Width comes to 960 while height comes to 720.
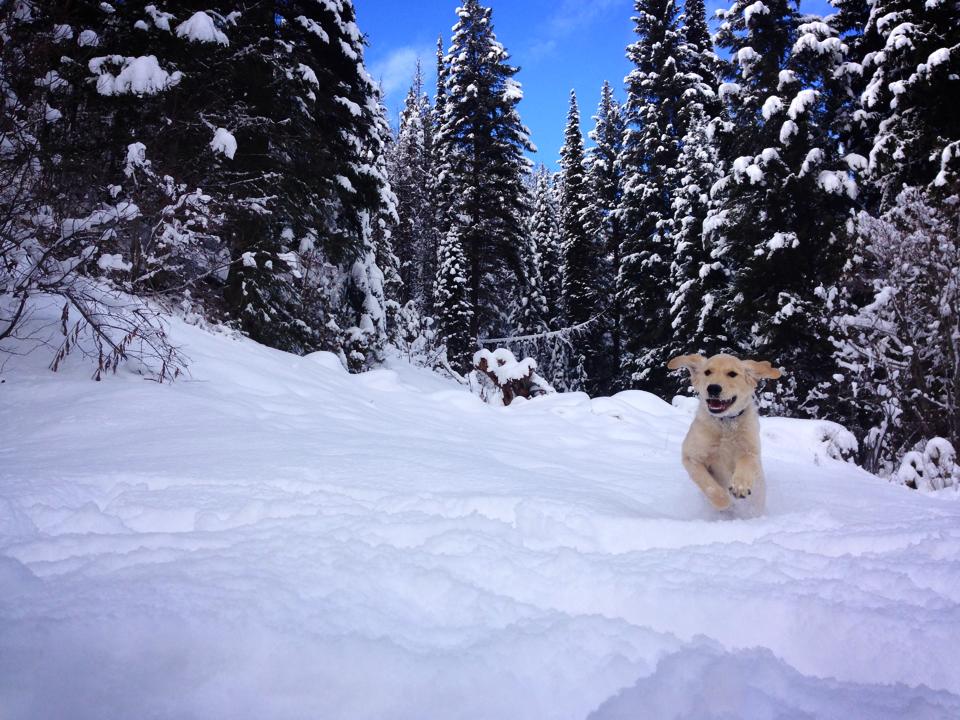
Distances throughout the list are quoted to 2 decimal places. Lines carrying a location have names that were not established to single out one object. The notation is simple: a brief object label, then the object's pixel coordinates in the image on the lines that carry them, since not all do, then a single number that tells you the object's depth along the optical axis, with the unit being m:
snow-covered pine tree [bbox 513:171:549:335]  23.61
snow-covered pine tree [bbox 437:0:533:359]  18.12
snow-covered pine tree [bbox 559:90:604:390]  24.02
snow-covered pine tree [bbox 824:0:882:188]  12.74
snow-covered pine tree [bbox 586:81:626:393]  23.52
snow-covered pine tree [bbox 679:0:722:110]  18.47
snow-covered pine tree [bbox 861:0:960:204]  10.90
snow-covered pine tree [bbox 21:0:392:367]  6.22
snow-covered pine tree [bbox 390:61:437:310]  28.12
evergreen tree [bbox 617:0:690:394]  18.91
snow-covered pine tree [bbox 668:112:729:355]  15.78
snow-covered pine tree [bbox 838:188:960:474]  7.34
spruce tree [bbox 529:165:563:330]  27.78
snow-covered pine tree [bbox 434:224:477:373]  19.05
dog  3.11
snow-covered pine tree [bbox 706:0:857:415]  11.98
